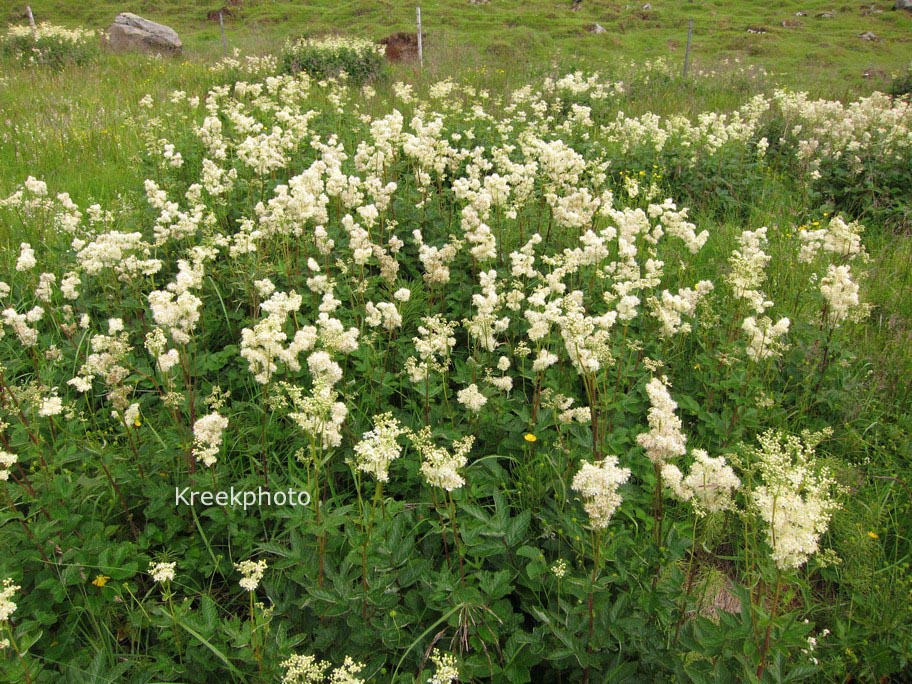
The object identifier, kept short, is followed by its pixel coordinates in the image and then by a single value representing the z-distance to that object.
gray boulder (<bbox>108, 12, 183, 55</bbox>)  19.89
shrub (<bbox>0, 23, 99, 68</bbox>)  14.45
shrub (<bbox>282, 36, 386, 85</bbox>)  13.72
